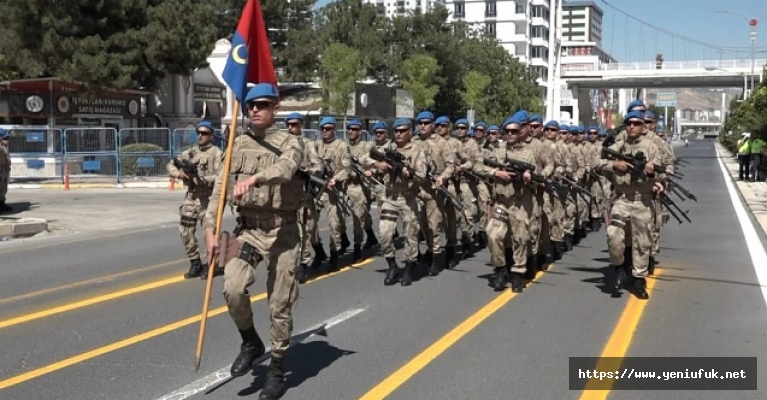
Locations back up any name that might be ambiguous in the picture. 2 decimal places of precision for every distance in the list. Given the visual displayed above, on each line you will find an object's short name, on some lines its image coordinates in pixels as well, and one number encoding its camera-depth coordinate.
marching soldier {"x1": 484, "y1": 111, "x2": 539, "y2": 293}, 9.36
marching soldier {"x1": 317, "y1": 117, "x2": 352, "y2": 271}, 10.99
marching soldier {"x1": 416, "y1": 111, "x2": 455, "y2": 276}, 10.44
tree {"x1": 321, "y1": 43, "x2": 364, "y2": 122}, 42.41
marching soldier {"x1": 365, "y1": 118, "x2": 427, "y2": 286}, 9.84
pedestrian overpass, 73.75
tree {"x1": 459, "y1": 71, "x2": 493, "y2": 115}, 52.94
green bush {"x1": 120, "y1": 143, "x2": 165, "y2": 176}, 27.45
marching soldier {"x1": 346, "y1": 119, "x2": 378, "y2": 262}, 11.45
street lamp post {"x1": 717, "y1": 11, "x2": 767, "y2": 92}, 56.31
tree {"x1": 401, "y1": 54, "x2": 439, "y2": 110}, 51.25
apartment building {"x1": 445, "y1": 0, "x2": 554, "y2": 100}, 101.19
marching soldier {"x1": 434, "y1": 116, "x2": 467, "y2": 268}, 11.29
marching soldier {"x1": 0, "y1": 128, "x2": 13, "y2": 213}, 17.62
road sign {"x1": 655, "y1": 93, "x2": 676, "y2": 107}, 106.38
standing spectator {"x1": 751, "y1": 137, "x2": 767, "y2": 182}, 30.02
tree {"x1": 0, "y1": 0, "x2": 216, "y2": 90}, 31.29
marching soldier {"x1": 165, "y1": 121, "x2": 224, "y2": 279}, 10.11
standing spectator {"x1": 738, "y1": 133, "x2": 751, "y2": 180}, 31.22
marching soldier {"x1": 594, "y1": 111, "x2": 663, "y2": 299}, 8.95
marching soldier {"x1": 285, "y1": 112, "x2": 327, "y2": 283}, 10.26
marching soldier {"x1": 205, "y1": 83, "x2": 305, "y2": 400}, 5.62
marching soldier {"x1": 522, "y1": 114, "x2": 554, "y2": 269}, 9.83
